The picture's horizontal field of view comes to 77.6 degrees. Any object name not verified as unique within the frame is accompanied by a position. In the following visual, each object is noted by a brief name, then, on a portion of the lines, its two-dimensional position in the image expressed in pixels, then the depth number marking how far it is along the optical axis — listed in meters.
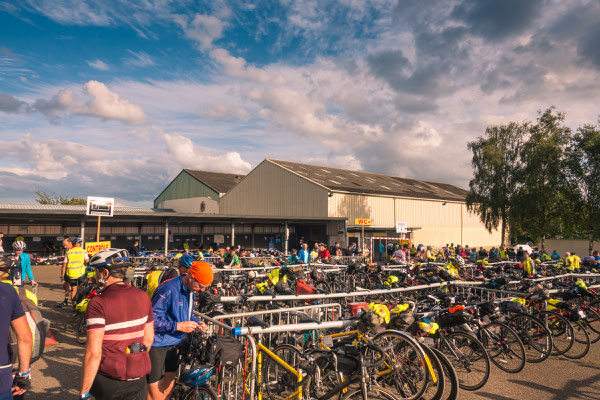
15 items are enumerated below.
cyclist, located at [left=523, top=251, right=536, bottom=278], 9.55
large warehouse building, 30.72
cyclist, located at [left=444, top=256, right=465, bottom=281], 9.27
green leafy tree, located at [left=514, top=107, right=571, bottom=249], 30.11
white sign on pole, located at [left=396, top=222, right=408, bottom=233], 19.10
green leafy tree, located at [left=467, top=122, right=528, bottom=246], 32.50
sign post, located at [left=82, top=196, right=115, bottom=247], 10.71
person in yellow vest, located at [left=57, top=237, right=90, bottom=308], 8.54
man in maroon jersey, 2.50
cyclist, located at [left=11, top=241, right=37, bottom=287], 7.17
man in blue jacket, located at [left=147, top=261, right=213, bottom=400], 3.28
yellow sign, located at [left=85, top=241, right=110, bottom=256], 9.97
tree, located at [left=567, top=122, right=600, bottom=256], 28.78
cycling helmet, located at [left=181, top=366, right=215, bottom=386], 3.22
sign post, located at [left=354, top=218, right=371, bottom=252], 30.08
